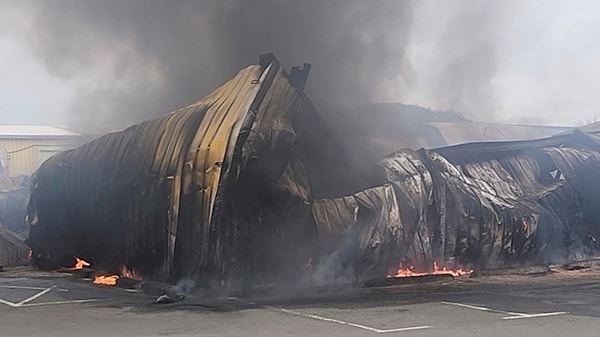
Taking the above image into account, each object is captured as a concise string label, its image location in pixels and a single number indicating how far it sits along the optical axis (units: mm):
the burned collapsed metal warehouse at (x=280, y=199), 12773
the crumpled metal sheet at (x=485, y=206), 14961
